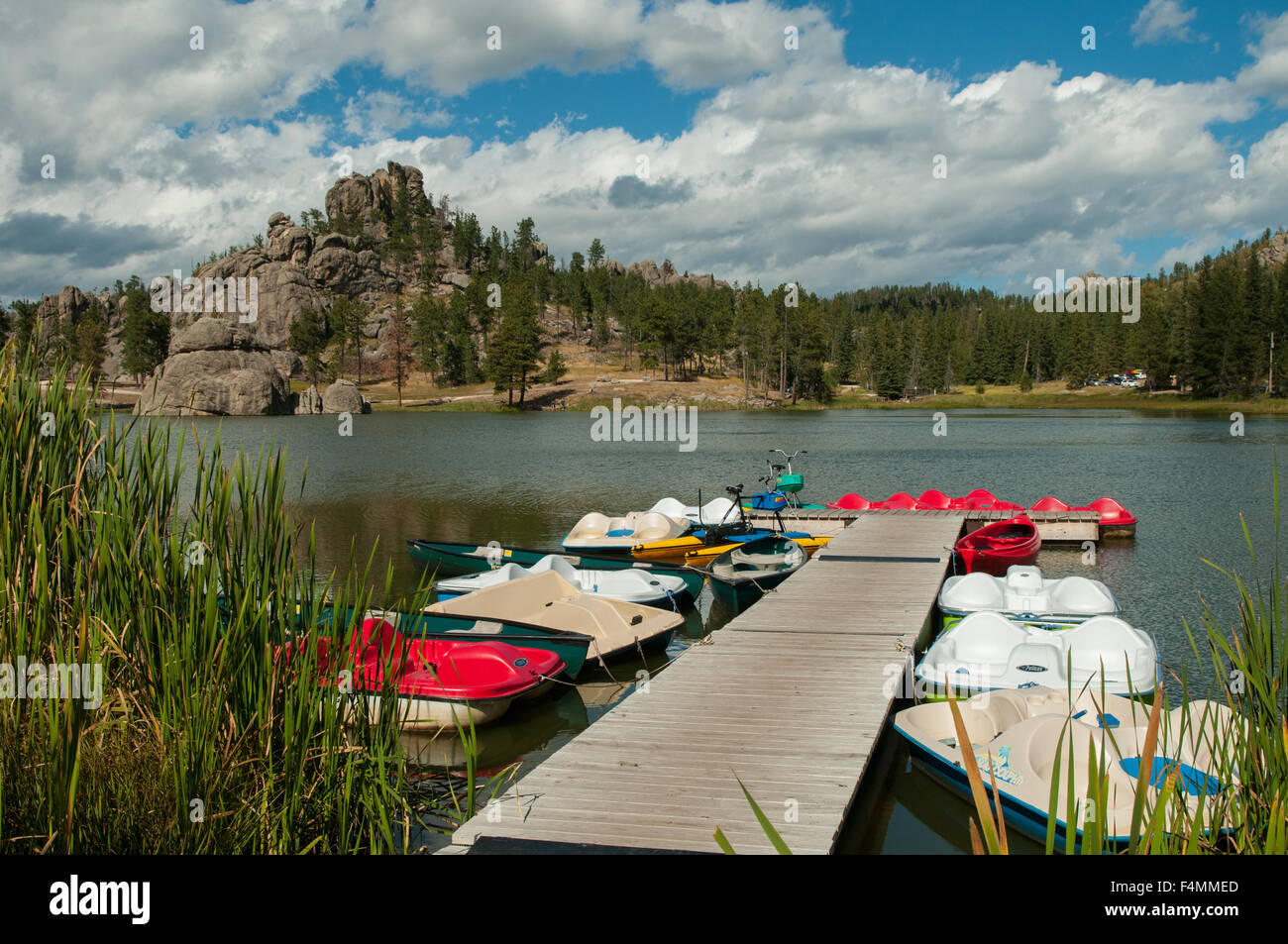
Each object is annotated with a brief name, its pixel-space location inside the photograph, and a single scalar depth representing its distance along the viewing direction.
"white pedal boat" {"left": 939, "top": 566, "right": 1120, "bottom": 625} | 12.20
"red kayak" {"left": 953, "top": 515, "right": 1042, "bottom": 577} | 18.56
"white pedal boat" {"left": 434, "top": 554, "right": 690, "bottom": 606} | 14.15
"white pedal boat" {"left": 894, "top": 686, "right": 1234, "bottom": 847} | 6.39
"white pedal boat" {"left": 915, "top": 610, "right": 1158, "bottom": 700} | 9.27
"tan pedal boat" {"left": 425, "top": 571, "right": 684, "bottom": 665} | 11.89
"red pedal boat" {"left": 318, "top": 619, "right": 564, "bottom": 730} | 9.45
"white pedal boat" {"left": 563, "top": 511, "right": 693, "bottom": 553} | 18.69
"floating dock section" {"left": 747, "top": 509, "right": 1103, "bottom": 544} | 21.70
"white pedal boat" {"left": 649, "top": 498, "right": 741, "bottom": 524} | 20.69
